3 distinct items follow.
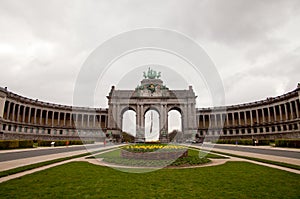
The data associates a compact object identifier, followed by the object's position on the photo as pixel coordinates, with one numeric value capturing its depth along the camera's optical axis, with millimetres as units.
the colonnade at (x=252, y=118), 65188
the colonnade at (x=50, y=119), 62491
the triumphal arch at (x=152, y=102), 86875
